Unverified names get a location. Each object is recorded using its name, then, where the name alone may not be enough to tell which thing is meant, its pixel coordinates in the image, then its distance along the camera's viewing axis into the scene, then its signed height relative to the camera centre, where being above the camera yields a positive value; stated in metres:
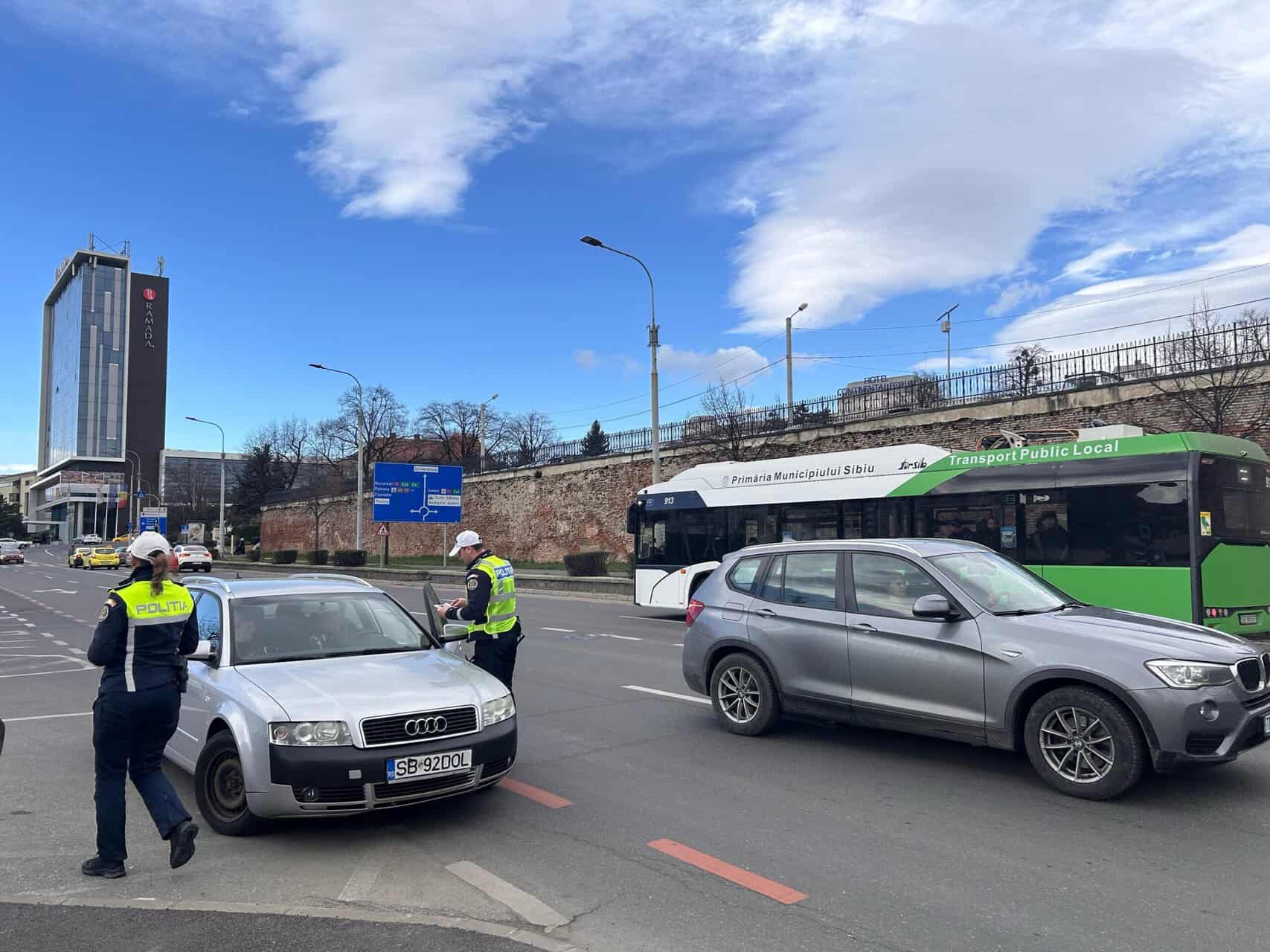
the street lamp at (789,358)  43.09 +8.41
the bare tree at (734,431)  31.92 +3.79
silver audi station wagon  4.85 -0.99
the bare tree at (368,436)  72.56 +8.68
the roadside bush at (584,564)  30.92 -0.89
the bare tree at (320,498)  61.62 +2.97
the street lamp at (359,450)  42.59 +4.41
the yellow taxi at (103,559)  52.77 -0.95
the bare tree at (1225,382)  18.64 +3.11
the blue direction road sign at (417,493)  38.38 +2.00
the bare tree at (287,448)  90.88 +9.29
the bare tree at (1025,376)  23.50 +4.11
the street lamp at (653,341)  26.08 +5.80
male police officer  7.21 -0.62
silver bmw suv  5.47 -0.89
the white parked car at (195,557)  42.75 -0.73
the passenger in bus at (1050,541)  12.82 -0.12
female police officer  4.52 -0.83
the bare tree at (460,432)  77.06 +9.52
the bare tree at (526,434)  83.38 +9.83
